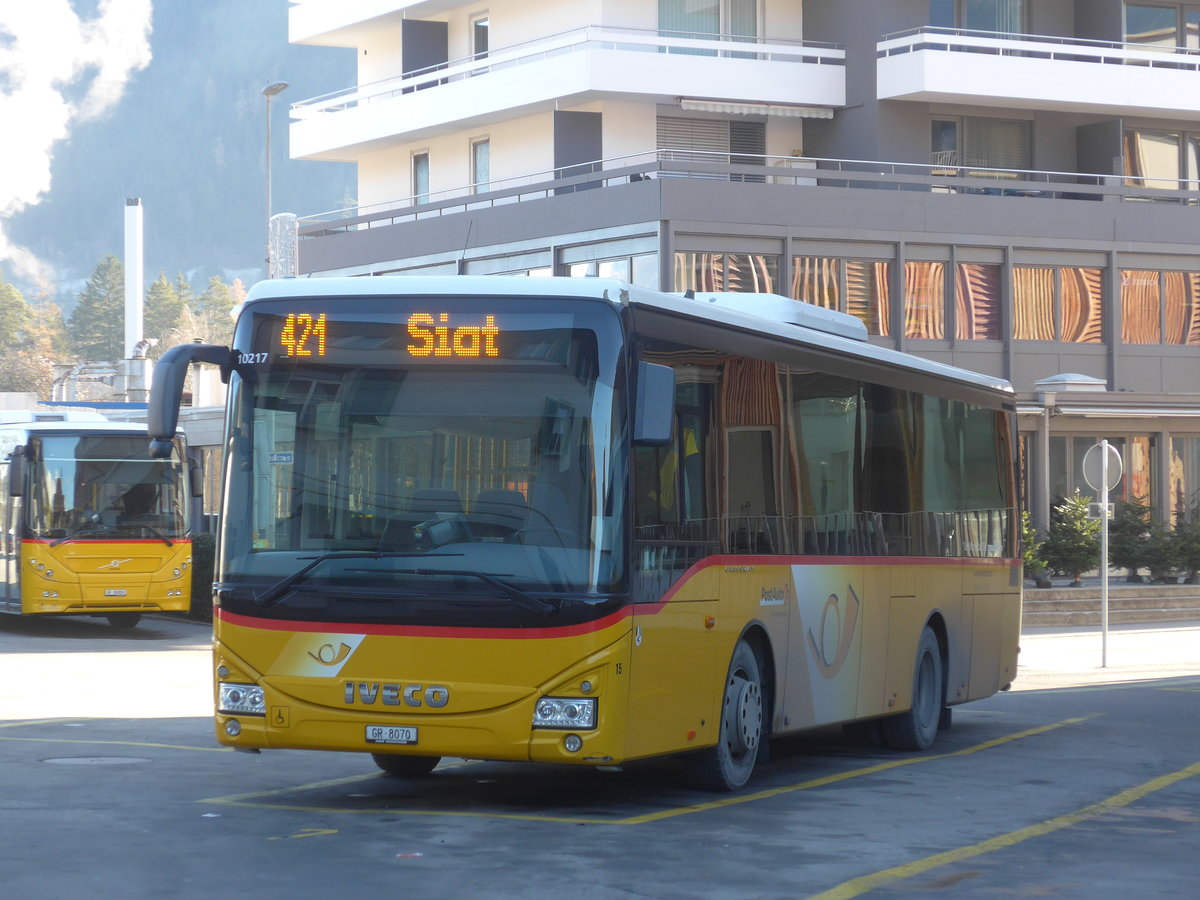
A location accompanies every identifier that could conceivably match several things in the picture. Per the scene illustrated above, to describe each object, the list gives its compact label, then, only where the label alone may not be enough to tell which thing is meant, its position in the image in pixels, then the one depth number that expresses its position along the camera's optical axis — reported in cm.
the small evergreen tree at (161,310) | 17412
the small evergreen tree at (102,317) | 16125
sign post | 2567
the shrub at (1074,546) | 3575
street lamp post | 5024
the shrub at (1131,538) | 3691
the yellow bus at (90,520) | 2831
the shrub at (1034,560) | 3494
